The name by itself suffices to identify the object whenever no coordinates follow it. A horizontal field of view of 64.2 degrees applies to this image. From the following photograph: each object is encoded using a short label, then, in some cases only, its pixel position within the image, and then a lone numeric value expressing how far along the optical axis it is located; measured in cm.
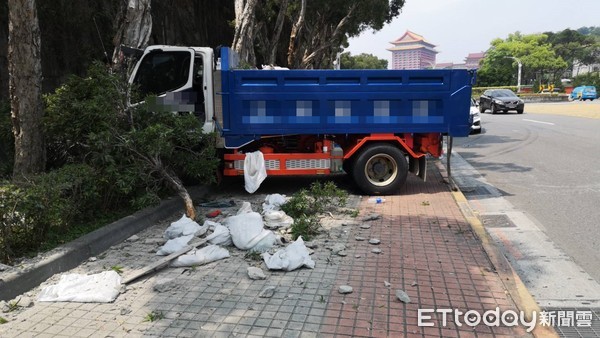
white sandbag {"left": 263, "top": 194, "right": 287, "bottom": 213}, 691
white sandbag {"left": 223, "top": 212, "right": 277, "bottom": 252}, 525
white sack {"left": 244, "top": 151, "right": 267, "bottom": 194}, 783
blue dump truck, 757
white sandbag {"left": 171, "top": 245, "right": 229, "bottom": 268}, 482
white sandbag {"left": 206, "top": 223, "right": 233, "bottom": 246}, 541
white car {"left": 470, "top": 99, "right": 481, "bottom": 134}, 1792
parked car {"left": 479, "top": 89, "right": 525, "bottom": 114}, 2912
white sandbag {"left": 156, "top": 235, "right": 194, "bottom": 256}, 510
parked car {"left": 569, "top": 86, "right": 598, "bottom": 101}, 4822
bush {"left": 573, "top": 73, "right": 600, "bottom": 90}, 6264
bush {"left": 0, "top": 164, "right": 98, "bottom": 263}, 430
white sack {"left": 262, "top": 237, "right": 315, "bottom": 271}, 469
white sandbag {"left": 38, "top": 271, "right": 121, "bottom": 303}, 404
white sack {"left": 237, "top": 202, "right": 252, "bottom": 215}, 642
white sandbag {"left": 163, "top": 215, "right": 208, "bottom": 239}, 556
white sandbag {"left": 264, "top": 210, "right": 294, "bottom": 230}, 614
